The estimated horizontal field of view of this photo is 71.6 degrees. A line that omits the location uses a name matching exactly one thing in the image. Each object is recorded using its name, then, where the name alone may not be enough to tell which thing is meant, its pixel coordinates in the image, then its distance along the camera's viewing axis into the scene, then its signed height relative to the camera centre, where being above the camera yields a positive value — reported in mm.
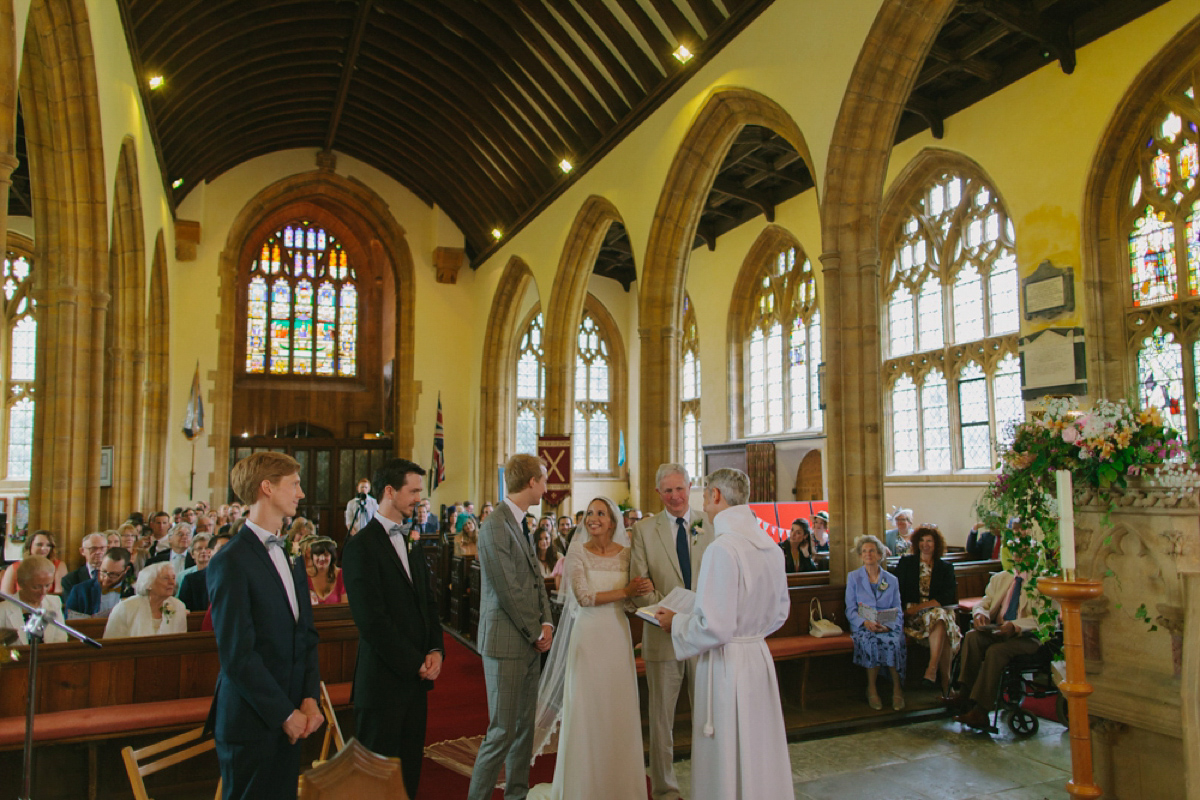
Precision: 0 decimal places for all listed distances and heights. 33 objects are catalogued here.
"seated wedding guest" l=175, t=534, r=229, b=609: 4988 -756
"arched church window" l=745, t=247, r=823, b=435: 13375 +1850
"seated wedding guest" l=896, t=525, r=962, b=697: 5234 -903
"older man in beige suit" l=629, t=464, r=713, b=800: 3414 -470
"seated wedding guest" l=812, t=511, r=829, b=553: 8703 -758
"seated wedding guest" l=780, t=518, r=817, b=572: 6668 -752
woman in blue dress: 5043 -996
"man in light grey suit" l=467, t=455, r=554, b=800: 3104 -674
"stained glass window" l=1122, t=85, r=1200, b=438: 8141 +2014
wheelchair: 4586 -1328
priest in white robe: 2707 -683
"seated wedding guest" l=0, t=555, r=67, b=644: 3781 -549
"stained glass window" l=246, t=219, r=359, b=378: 16031 +3077
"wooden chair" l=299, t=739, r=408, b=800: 1745 -672
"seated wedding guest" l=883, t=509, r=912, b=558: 8773 -803
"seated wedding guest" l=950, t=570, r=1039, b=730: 4602 -1060
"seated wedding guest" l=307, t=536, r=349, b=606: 4996 -692
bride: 3191 -838
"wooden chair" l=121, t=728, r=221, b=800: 2035 -776
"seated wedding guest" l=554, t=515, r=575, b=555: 8688 -800
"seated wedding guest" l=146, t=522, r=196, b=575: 5867 -591
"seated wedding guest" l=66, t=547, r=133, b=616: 4727 -750
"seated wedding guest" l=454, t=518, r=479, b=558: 8742 -822
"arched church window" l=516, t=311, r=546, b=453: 17719 +1515
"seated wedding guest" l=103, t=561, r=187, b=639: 4090 -714
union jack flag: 11852 +28
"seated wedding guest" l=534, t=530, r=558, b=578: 7949 -908
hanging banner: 8172 -11
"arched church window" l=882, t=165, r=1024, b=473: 10328 +1748
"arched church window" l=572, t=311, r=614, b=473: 17844 +1306
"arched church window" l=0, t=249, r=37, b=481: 14273 +1819
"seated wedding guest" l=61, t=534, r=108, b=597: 5543 -614
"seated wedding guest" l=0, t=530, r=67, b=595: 5762 -551
